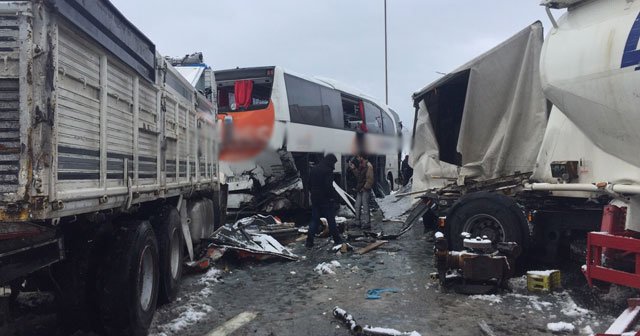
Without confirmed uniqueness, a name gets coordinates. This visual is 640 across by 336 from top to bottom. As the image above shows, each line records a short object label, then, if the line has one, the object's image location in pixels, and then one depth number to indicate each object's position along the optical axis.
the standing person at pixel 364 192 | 11.12
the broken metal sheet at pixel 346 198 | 13.48
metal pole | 32.16
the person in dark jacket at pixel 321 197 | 9.29
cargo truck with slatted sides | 2.76
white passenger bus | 11.81
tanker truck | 4.31
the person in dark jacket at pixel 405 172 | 18.04
